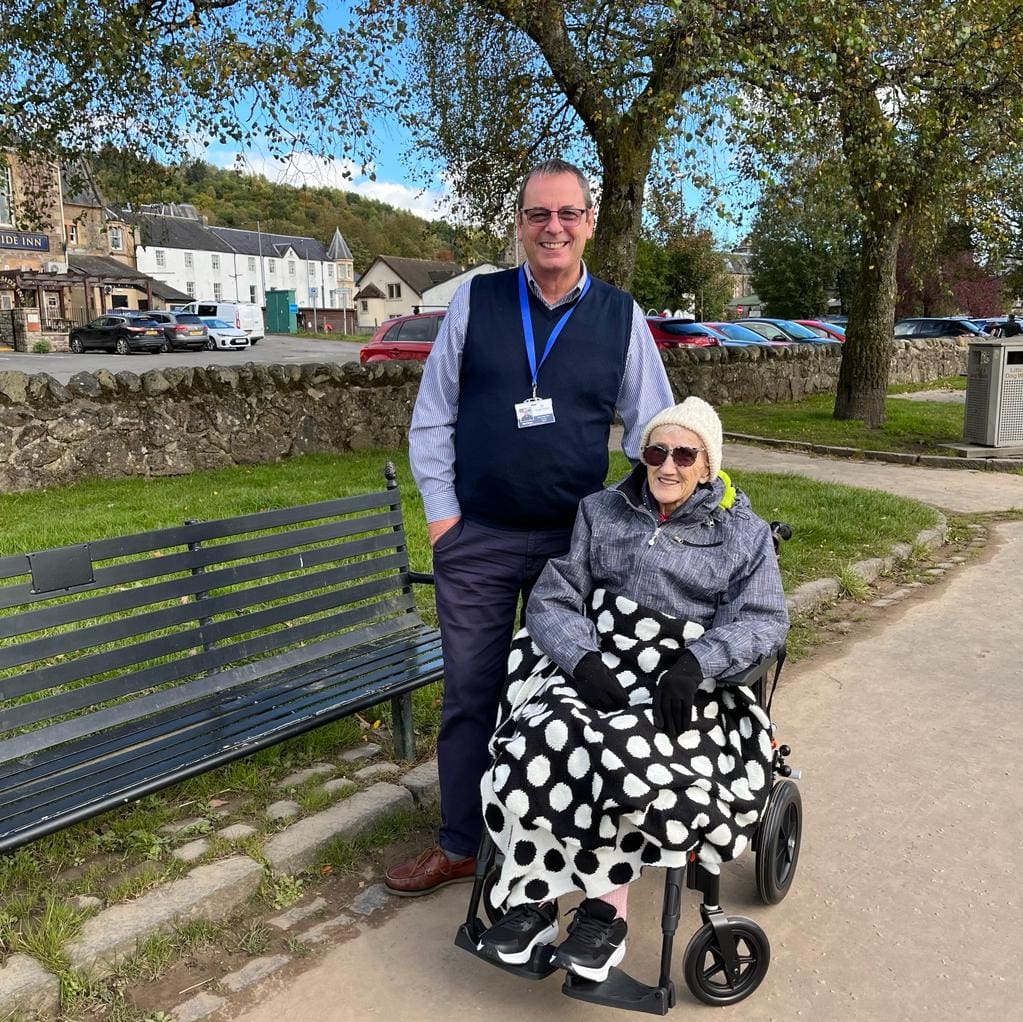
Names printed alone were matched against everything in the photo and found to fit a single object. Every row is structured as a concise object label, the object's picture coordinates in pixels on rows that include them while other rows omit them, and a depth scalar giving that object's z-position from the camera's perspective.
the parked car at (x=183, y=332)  39.25
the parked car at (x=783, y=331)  23.69
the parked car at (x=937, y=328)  27.50
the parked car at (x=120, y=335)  38.19
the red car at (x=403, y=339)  16.22
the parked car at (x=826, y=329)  24.92
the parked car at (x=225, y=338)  40.03
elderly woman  2.45
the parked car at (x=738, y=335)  21.47
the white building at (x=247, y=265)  80.62
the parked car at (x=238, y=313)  46.44
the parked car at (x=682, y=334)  19.48
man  2.92
